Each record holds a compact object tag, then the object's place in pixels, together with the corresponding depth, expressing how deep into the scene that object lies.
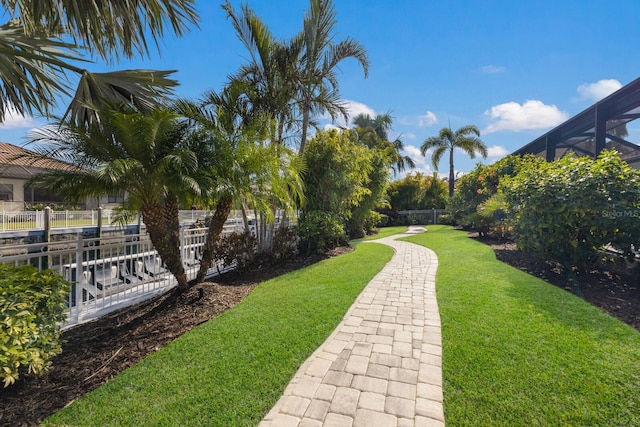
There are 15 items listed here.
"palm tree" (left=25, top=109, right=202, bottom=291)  3.56
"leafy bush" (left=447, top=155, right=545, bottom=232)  11.20
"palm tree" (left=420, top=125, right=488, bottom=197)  23.41
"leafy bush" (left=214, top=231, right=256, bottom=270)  6.44
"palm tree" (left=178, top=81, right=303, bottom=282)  4.34
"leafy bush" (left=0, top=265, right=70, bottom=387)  2.08
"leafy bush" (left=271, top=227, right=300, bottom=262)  7.62
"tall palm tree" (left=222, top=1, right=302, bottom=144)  7.38
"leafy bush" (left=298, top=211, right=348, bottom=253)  8.74
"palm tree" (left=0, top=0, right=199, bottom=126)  3.87
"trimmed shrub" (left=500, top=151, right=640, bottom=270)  4.80
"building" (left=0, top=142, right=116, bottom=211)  14.95
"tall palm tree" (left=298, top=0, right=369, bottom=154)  7.69
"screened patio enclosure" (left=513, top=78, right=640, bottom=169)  7.94
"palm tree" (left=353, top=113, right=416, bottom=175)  27.39
